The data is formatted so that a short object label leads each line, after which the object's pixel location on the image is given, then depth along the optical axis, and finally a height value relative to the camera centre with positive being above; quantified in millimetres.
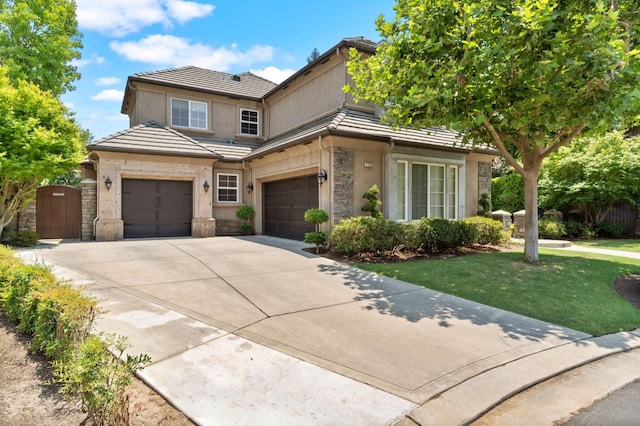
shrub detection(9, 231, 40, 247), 11430 -1054
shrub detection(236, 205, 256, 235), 15635 -353
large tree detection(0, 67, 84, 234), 10484 +2089
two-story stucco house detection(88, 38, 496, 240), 11586 +1900
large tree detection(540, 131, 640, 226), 14969 +1596
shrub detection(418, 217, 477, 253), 10648 -810
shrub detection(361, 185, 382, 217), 11141 +223
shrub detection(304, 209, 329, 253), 10664 -398
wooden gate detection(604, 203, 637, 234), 17328 -329
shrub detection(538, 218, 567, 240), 15469 -906
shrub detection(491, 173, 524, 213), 19125 +865
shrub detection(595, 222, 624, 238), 16438 -993
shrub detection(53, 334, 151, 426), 2359 -1249
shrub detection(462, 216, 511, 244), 12195 -796
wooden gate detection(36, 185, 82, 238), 13078 -165
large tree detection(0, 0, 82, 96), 19344 +9966
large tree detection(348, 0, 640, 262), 6488 +3043
